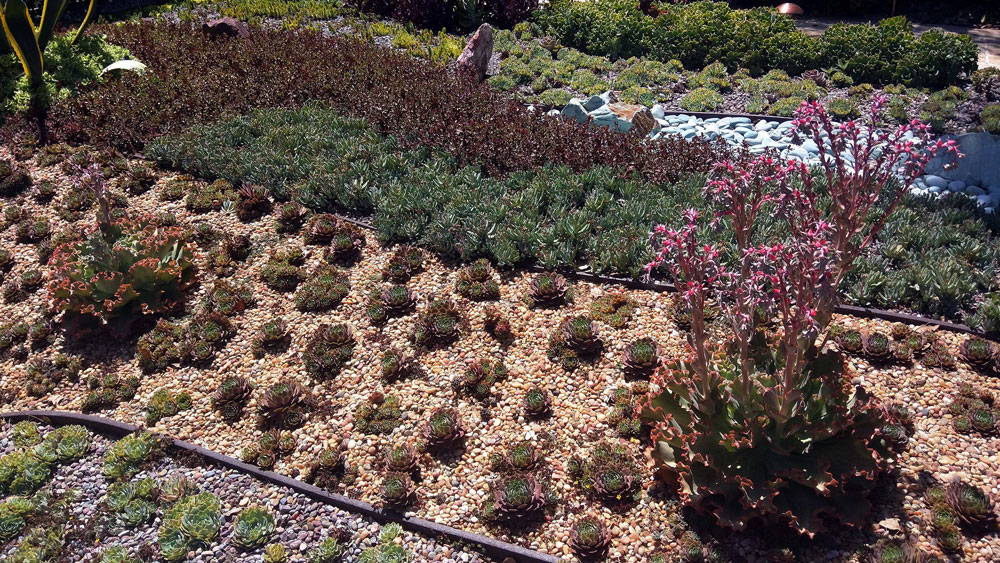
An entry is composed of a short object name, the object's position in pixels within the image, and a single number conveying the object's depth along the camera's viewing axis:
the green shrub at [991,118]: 7.29
